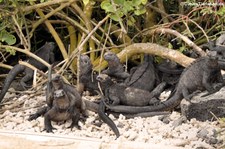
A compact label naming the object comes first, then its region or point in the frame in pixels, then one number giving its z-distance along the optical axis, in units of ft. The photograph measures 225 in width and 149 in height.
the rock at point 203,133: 23.22
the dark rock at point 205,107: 24.86
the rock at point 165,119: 25.58
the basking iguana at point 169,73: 29.73
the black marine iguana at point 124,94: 27.35
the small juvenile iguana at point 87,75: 29.27
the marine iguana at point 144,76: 28.73
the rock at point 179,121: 24.99
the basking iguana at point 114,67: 28.81
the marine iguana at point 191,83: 26.61
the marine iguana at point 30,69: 30.68
